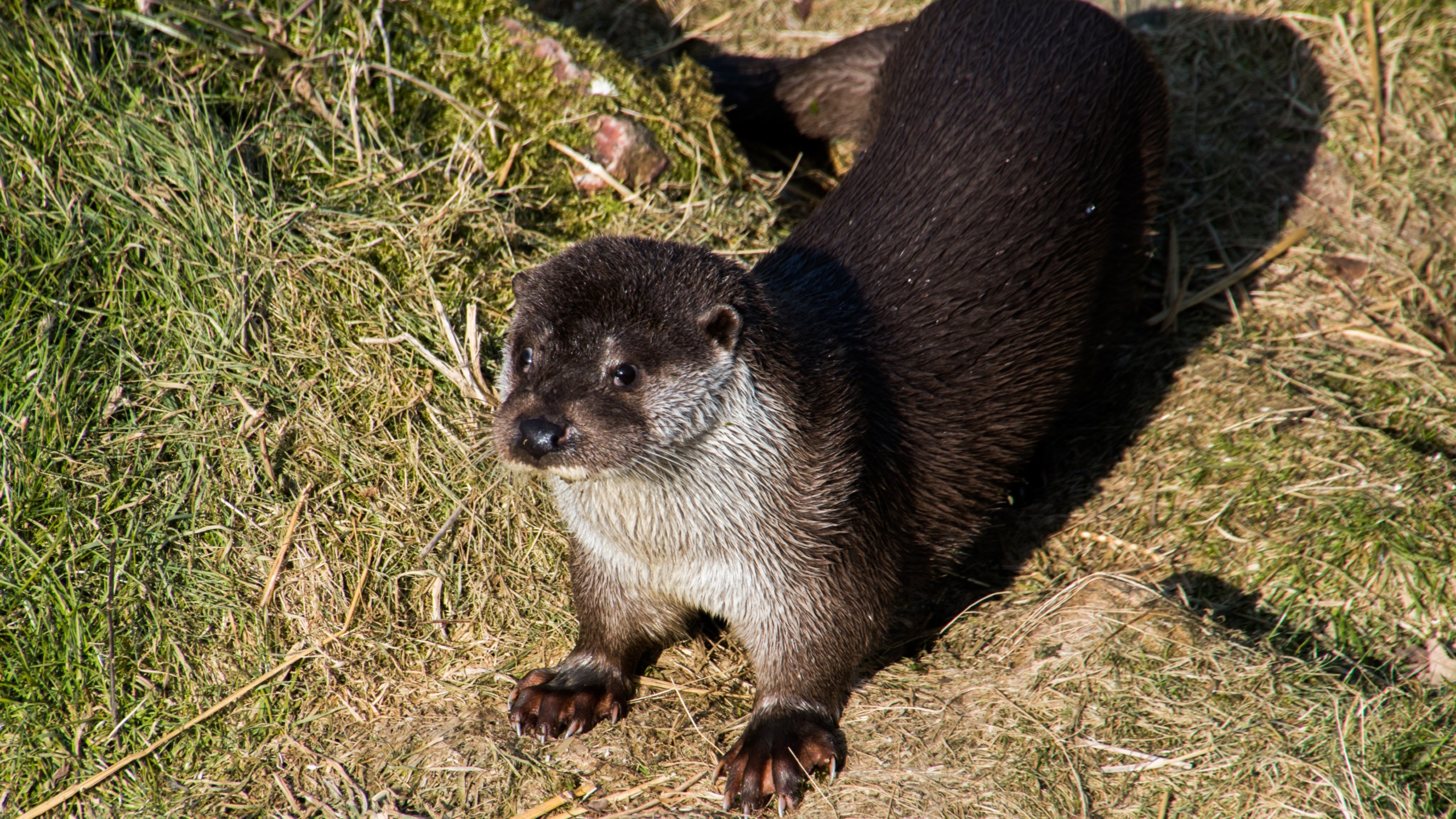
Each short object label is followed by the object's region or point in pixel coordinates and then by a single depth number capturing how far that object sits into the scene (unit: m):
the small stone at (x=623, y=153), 6.57
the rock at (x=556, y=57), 6.64
